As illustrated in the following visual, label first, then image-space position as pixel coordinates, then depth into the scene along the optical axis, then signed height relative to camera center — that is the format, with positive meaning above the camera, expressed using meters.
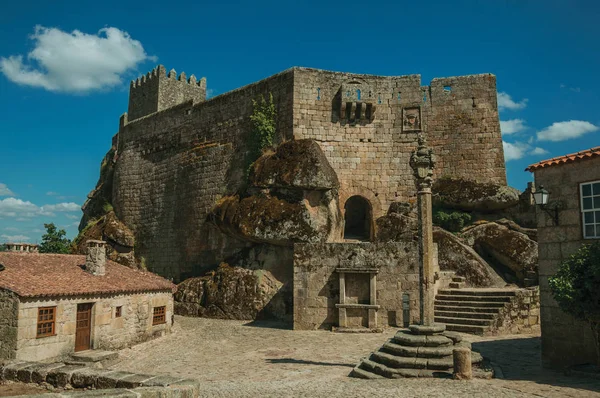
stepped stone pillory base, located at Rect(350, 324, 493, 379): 10.16 -2.12
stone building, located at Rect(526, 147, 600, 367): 10.56 +0.66
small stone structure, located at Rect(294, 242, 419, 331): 17.83 -1.02
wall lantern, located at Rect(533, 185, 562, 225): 11.22 +1.26
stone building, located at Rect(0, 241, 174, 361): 13.76 -1.59
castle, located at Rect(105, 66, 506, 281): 24.94 +6.50
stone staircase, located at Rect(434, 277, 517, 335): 16.16 -1.71
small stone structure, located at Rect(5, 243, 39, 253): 20.09 +0.29
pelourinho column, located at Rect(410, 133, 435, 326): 11.20 +0.81
